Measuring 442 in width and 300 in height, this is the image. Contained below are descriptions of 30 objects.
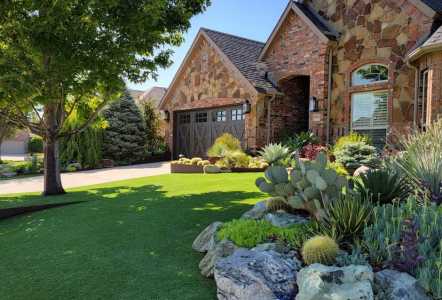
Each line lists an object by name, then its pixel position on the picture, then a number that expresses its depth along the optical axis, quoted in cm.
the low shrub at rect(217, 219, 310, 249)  376
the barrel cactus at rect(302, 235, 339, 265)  317
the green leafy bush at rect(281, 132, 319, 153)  1365
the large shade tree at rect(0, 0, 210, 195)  759
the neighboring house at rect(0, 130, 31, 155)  4219
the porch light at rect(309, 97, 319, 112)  1395
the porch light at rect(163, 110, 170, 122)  2062
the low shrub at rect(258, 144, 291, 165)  1139
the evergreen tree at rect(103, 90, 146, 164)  1923
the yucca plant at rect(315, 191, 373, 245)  359
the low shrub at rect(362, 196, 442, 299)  288
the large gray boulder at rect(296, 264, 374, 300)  269
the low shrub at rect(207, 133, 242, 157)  1352
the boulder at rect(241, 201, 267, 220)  499
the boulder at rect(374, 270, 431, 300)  277
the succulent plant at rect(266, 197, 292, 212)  484
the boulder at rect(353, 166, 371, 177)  845
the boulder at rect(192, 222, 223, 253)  434
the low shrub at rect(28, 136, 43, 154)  3641
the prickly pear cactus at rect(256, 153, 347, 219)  399
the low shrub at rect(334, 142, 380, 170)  1006
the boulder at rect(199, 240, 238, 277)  376
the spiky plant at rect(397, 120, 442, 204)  470
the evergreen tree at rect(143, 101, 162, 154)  2198
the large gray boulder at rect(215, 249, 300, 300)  298
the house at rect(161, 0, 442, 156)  1145
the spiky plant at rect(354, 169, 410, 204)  446
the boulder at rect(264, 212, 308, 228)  425
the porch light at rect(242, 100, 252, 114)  1512
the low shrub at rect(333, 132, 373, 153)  1115
